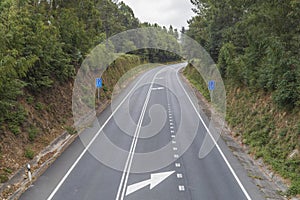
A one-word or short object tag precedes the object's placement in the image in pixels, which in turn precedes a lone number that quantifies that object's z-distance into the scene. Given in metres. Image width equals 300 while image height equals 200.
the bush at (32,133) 14.25
